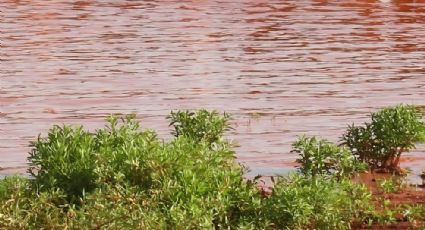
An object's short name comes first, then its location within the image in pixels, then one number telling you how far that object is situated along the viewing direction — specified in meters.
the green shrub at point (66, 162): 12.71
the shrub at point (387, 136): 15.36
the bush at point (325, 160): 14.08
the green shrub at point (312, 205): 12.19
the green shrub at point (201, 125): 14.34
